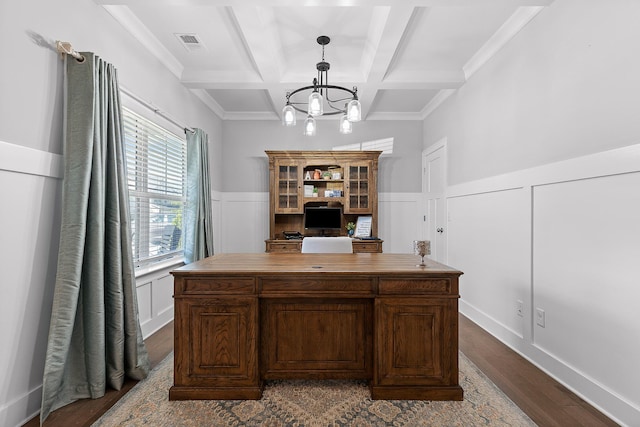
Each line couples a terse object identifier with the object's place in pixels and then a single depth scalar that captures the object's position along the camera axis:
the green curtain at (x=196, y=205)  3.64
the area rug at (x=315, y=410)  1.77
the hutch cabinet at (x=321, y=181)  4.70
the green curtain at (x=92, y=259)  1.86
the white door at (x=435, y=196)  4.19
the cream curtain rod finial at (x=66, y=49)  1.92
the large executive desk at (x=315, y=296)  1.95
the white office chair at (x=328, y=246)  2.81
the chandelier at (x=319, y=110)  2.41
